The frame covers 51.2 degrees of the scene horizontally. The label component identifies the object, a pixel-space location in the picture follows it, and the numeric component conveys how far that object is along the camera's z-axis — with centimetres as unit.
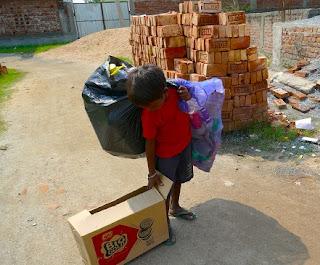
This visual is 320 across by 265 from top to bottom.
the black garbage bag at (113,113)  236
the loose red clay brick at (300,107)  511
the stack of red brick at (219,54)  421
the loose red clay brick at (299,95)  543
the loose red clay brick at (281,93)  558
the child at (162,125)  210
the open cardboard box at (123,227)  228
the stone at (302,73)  612
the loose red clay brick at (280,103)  530
